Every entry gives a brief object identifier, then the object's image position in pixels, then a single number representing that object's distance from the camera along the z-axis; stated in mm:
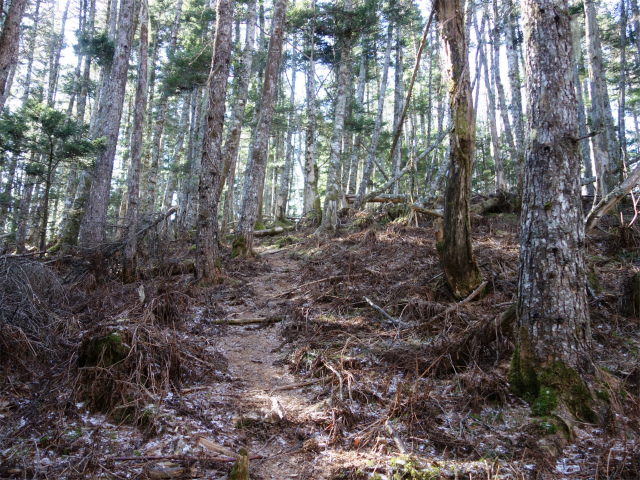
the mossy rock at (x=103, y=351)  3600
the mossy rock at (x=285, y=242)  13008
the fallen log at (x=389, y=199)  12483
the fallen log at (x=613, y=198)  3889
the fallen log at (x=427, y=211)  7471
